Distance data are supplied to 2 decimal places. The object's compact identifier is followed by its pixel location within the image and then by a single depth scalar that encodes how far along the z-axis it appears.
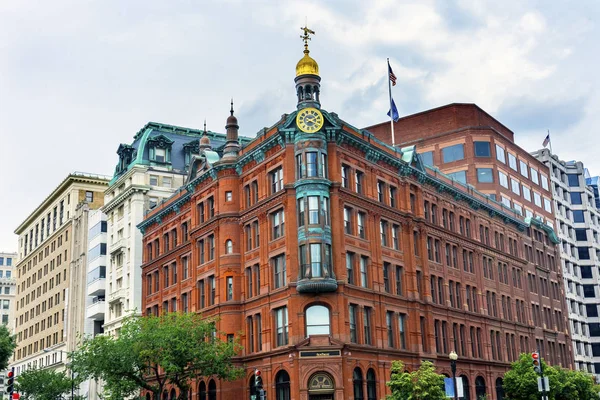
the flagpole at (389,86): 69.07
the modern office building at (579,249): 112.44
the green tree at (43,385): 82.81
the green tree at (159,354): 54.03
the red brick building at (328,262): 53.75
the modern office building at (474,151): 99.56
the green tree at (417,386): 48.03
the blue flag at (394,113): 68.50
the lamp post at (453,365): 42.71
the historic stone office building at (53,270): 104.56
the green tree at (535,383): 65.00
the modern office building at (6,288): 185.62
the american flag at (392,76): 69.00
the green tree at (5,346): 66.31
